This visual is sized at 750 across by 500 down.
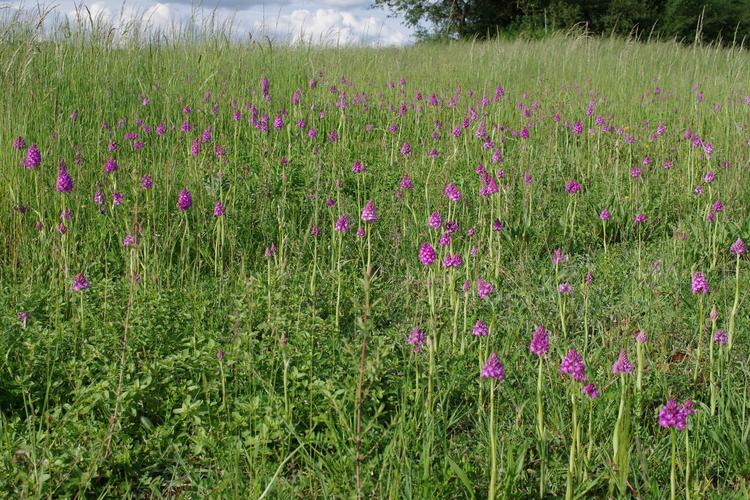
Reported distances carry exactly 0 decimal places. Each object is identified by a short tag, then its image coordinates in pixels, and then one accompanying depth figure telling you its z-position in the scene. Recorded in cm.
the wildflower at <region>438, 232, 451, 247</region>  244
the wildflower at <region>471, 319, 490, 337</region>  194
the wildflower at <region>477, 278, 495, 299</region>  226
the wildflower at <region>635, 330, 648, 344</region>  176
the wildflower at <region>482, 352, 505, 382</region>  160
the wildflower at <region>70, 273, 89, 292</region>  227
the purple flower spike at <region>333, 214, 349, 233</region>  262
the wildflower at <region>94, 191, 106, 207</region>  304
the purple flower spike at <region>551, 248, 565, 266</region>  247
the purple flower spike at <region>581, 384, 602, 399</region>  170
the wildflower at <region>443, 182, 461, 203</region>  284
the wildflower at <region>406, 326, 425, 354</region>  198
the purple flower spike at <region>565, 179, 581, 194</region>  337
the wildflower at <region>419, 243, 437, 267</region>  215
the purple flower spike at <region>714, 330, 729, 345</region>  204
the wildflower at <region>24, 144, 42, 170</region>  281
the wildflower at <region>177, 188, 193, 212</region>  273
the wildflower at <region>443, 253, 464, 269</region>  234
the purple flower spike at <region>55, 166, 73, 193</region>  253
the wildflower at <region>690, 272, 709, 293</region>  206
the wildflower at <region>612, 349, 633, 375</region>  166
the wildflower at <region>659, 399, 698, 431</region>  147
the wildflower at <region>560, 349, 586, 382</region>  162
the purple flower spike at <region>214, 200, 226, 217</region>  284
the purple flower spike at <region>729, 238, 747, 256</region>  235
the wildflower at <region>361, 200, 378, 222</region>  236
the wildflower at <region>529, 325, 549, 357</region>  169
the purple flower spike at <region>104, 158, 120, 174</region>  315
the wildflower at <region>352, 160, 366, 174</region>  367
